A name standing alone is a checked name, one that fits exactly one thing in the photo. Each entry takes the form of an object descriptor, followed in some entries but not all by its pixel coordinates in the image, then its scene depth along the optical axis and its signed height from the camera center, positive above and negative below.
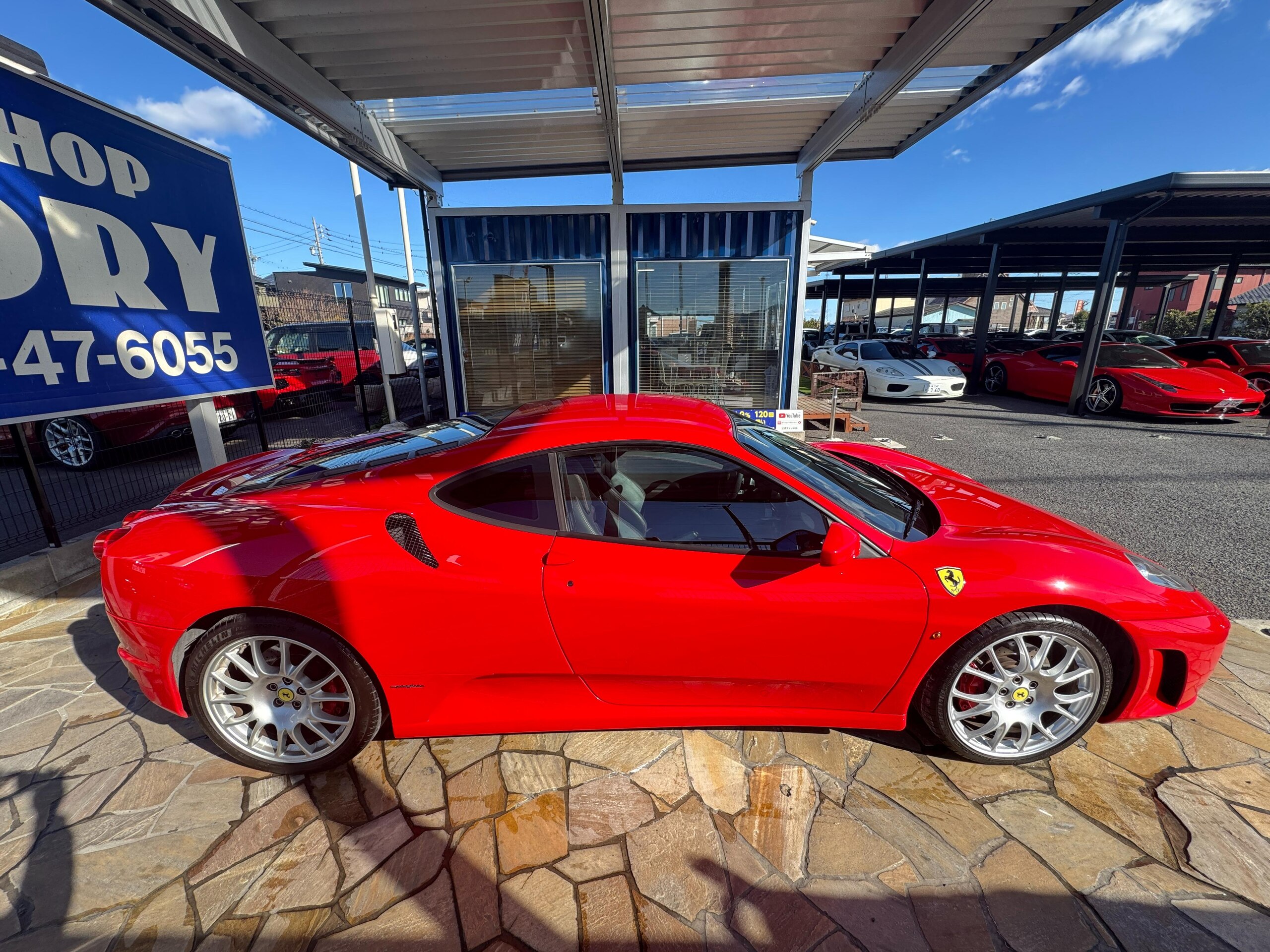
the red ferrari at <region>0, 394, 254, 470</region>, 5.50 -0.98
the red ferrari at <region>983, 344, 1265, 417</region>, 8.70 -1.02
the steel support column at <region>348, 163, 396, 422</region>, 9.47 +1.81
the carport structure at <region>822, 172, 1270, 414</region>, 9.37 +2.31
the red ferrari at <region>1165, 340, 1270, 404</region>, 9.83 -0.60
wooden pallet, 8.35 -1.33
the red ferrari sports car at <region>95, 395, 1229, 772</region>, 1.87 -0.98
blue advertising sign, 3.18 +0.53
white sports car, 11.47 -0.93
